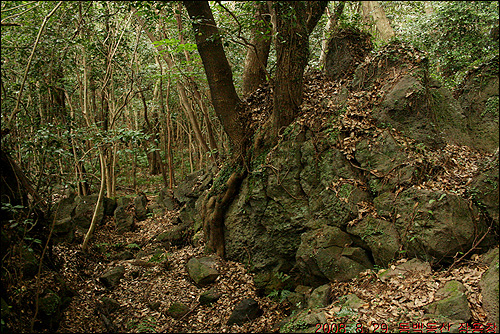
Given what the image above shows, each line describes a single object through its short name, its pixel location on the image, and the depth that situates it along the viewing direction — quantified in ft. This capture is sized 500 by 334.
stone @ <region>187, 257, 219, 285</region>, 20.86
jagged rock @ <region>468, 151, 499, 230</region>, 14.64
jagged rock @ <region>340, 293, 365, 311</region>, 13.58
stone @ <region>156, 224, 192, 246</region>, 26.84
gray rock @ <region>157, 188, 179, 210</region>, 32.89
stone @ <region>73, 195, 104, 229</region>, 29.48
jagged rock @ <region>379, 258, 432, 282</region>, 14.37
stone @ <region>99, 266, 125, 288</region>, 21.17
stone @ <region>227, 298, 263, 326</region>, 17.81
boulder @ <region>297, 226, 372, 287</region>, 16.87
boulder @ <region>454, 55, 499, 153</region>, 18.29
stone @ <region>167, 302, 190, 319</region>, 18.47
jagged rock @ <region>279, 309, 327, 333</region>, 13.30
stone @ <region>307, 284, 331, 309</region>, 15.60
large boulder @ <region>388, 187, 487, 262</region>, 14.39
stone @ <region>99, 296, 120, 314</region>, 18.67
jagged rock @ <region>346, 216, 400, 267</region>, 15.92
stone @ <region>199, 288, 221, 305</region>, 19.34
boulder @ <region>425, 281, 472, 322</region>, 11.51
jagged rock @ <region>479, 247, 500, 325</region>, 11.17
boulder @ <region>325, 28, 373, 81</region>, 23.76
